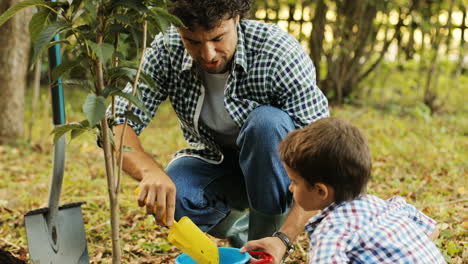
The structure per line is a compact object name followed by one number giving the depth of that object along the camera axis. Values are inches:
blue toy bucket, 68.7
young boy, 55.5
